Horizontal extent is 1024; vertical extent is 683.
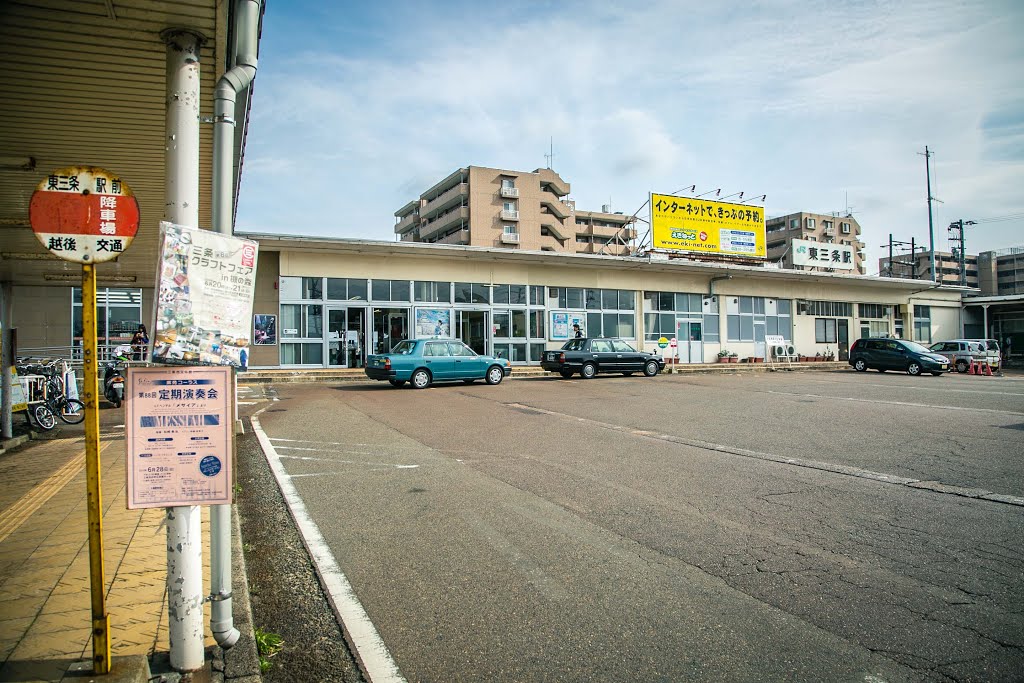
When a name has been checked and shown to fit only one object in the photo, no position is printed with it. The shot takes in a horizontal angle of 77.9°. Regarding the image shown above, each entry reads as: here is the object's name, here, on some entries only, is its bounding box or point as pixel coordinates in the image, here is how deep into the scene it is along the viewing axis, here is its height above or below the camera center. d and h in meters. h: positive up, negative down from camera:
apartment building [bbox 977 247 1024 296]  119.31 +13.80
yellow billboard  34.59 +7.02
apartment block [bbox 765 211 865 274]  103.94 +19.96
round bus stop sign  3.10 +0.72
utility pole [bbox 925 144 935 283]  50.69 +9.48
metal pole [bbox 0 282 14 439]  10.07 -0.29
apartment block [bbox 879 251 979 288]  97.50 +14.43
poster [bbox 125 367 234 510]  2.96 -0.38
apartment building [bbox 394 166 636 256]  76.94 +18.23
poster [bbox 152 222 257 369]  2.95 +0.29
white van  32.59 -0.32
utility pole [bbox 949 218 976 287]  59.25 +10.98
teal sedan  19.80 -0.35
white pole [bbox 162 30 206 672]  3.08 +0.72
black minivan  28.75 -0.47
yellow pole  2.86 -0.65
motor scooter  14.84 -0.51
